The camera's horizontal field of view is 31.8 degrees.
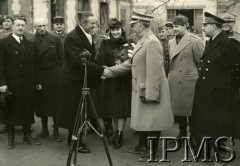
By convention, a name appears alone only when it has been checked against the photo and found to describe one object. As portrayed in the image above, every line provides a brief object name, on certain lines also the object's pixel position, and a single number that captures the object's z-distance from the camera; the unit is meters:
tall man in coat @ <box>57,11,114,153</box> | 6.33
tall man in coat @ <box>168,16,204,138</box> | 6.86
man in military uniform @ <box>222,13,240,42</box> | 6.48
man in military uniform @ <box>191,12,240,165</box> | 5.59
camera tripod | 5.44
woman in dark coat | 6.93
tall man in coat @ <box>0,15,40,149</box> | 7.00
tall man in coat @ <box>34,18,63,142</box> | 7.49
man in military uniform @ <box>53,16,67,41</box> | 8.79
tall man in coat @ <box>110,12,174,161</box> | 5.84
